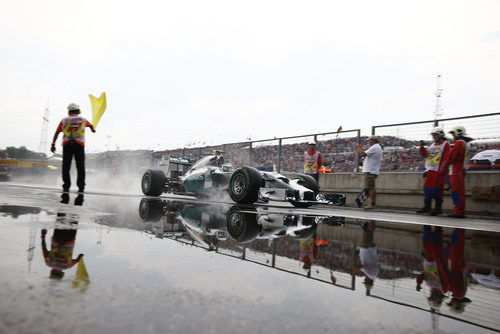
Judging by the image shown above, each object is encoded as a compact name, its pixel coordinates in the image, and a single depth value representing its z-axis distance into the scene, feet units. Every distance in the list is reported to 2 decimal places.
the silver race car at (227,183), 21.67
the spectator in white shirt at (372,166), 29.48
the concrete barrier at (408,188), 26.58
